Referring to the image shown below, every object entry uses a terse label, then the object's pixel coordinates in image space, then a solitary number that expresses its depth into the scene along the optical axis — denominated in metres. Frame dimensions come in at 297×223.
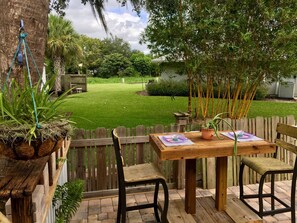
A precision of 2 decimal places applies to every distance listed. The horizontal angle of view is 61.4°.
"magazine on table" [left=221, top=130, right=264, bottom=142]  2.49
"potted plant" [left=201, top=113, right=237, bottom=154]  2.50
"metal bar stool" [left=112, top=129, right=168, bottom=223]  2.31
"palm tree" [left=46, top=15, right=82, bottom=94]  17.75
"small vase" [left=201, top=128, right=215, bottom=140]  2.52
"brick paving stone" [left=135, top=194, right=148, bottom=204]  3.20
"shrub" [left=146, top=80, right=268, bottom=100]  14.54
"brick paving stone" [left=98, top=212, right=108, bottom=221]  2.81
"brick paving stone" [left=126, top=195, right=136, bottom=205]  3.15
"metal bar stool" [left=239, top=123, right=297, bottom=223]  2.56
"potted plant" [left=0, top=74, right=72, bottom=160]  1.19
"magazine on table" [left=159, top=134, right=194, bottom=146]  2.37
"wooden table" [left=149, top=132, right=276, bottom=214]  2.22
